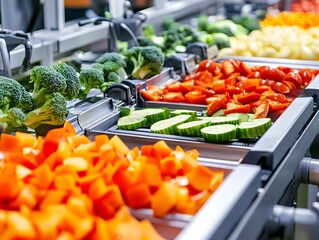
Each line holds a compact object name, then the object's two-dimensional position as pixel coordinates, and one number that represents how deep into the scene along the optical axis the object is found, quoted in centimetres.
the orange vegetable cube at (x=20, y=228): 125
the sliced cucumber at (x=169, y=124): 220
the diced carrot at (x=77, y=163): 153
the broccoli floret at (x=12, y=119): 196
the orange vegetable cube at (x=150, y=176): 151
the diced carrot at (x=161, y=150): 170
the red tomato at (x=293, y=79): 286
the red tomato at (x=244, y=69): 302
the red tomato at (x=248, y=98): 255
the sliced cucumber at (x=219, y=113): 241
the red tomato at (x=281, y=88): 274
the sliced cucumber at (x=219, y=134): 210
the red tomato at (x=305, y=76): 292
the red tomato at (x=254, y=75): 295
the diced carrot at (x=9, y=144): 168
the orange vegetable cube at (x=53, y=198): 139
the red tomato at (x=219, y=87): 270
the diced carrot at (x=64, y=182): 144
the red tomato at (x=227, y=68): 297
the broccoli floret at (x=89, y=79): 250
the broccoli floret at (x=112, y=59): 282
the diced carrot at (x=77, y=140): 177
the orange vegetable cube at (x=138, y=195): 150
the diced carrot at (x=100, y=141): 168
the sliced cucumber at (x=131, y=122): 227
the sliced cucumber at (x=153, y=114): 234
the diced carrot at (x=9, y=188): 141
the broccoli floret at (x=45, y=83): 212
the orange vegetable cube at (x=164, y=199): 147
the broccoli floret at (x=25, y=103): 210
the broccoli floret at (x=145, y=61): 286
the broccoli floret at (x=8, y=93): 199
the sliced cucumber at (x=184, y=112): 236
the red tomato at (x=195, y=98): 261
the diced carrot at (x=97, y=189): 144
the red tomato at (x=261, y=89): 267
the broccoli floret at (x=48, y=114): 206
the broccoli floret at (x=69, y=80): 222
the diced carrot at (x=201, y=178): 156
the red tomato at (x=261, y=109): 238
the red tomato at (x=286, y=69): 302
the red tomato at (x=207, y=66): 302
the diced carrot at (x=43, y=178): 145
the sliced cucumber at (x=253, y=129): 213
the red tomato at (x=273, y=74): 289
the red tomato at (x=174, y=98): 263
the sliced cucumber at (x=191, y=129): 217
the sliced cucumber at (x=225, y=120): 222
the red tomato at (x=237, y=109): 239
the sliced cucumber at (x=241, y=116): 231
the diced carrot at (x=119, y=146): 173
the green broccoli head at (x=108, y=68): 272
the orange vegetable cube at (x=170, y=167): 162
